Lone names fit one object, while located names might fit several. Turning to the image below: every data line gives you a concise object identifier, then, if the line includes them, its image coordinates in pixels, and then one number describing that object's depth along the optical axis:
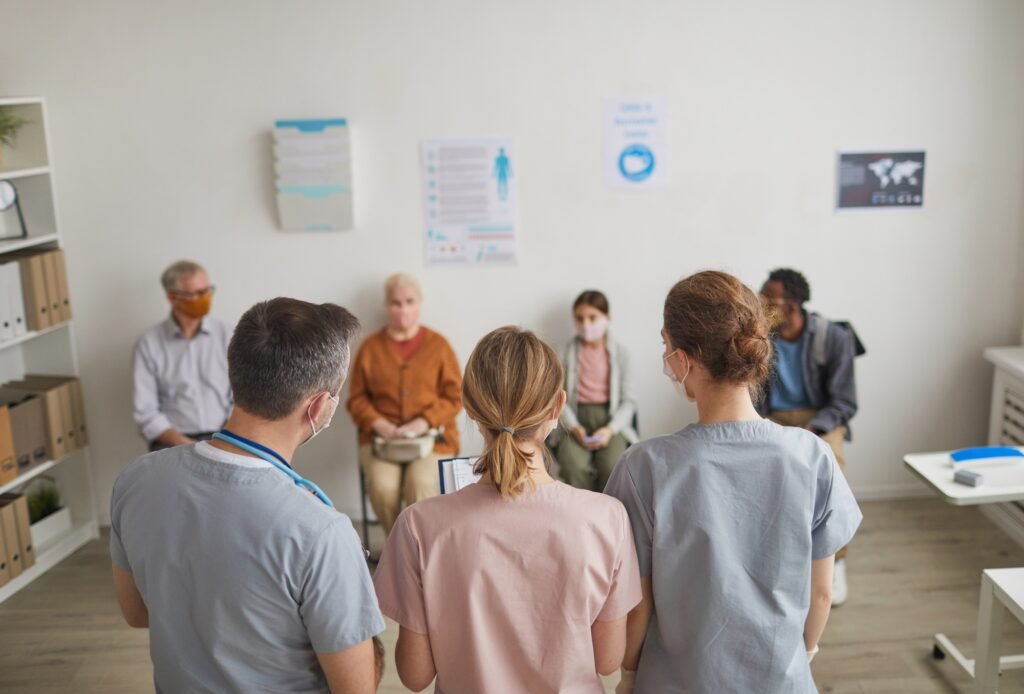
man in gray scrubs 1.60
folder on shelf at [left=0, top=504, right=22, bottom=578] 3.86
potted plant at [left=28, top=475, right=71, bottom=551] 4.27
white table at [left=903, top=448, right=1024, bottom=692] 2.70
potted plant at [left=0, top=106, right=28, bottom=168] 4.11
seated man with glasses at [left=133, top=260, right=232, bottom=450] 4.27
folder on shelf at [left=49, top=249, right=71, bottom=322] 4.29
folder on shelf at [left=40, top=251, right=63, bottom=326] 4.21
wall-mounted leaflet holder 4.27
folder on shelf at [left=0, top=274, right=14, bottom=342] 3.96
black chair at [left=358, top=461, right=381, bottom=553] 4.22
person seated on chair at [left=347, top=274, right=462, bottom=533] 4.18
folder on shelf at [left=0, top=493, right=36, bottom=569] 3.94
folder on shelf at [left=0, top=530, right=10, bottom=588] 3.87
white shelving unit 4.15
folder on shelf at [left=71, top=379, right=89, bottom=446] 4.34
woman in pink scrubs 1.69
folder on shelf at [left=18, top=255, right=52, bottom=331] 4.10
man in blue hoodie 3.91
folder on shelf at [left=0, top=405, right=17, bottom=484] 3.86
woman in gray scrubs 1.82
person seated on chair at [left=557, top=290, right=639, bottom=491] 4.23
